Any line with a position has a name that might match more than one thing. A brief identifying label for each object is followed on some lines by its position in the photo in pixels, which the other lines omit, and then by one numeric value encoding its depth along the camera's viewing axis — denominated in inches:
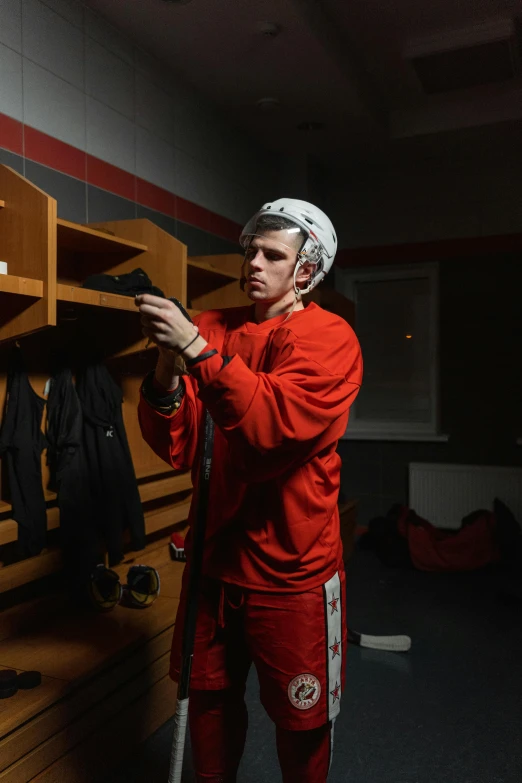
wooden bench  66.8
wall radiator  178.7
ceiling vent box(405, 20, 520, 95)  123.6
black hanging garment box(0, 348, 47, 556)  84.4
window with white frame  192.1
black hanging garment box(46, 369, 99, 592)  90.4
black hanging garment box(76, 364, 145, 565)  94.7
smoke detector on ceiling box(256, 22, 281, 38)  112.3
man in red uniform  52.3
